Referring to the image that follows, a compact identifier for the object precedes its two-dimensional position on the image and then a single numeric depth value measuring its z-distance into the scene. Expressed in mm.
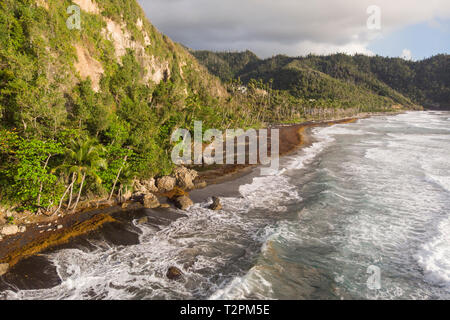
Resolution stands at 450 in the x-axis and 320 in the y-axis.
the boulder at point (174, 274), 16359
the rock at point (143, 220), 23134
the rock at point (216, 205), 26562
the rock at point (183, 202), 26594
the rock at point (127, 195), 26867
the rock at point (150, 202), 26109
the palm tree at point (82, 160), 20969
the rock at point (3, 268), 15450
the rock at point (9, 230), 18969
